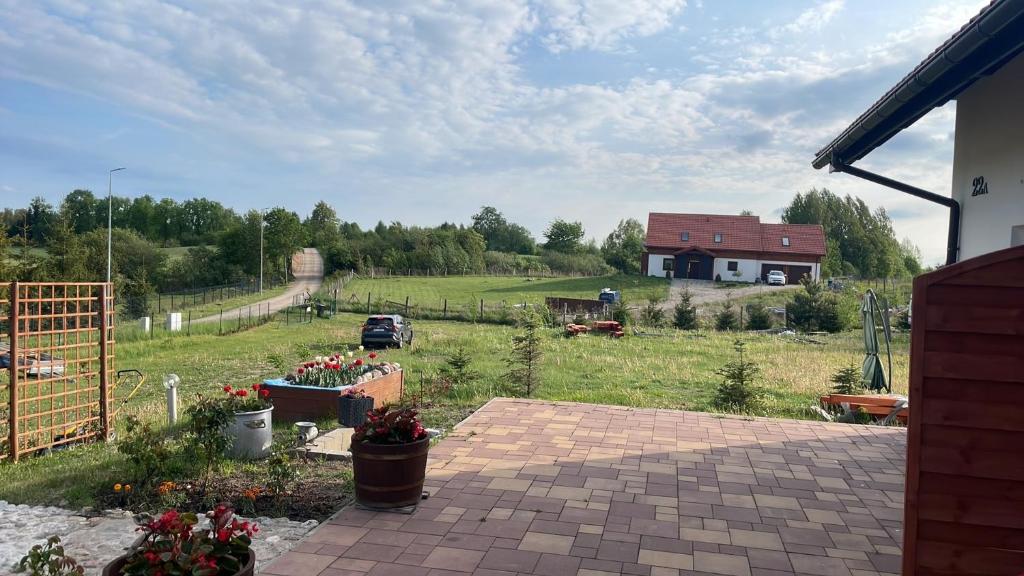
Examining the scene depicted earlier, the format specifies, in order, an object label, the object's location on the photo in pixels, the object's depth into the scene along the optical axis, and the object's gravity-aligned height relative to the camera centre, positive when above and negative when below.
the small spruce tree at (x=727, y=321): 25.84 -1.81
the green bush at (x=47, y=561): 2.83 -1.38
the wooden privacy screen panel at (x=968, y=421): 2.69 -0.59
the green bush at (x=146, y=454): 5.10 -1.57
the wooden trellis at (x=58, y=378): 6.40 -1.31
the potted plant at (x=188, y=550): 2.39 -1.14
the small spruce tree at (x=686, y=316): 25.20 -1.63
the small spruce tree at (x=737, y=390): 9.22 -1.66
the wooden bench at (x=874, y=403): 8.45 -1.63
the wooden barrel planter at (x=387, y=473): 4.57 -1.50
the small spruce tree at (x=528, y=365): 10.02 -1.54
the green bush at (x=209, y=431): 5.29 -1.43
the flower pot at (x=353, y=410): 6.97 -1.59
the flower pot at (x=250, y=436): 6.01 -1.66
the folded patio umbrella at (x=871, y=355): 8.95 -1.04
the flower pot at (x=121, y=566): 2.51 -1.23
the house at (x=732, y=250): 48.09 +2.06
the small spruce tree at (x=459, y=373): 10.35 -1.76
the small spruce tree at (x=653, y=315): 25.62 -1.69
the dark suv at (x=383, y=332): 19.36 -2.03
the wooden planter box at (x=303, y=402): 7.61 -1.67
